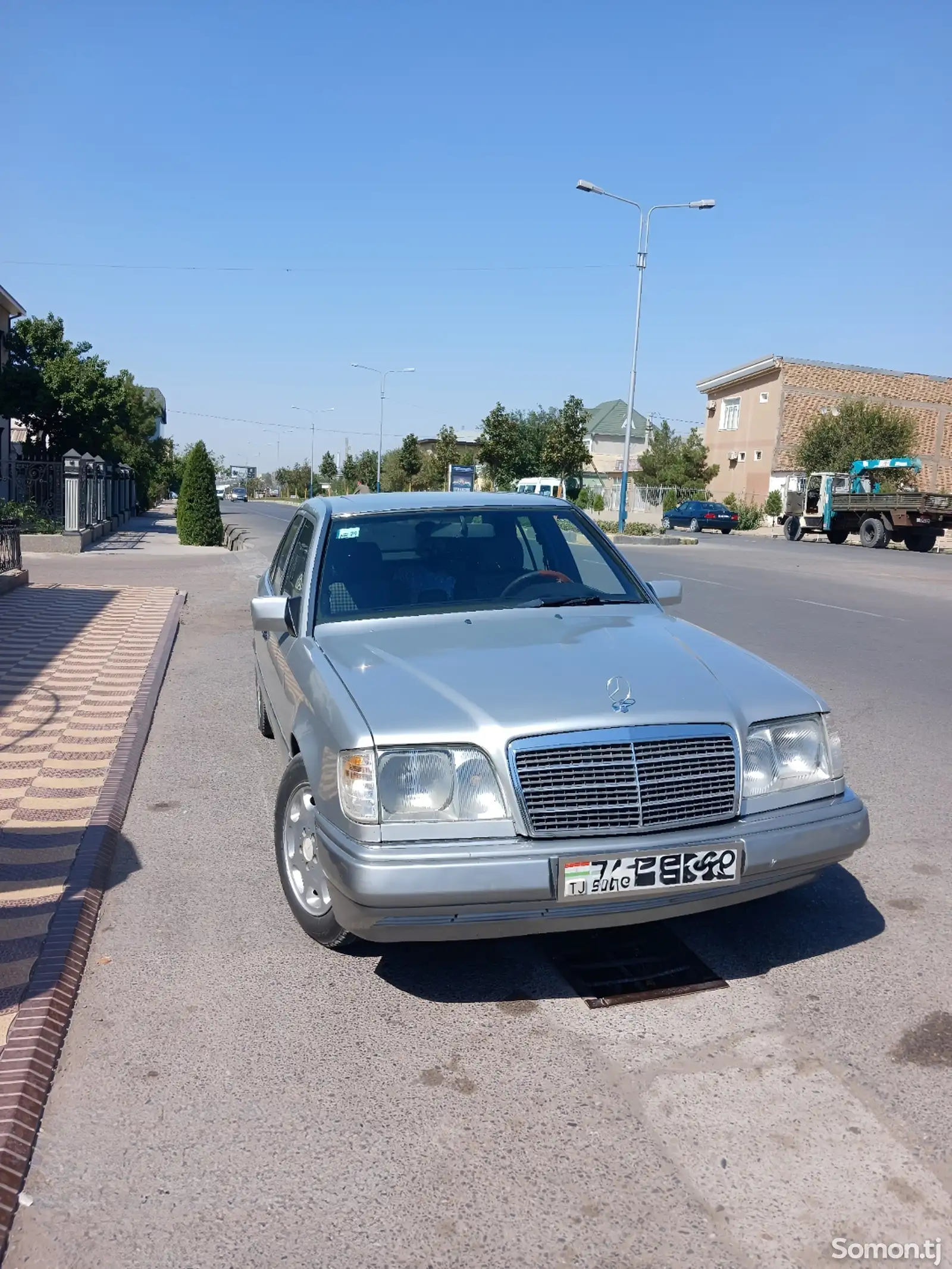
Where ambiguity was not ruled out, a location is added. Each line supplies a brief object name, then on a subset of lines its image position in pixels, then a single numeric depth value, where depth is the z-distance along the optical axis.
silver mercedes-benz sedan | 3.16
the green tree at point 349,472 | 91.38
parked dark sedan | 47.00
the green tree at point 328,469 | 110.06
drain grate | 3.54
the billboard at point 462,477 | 45.28
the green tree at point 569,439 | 52.56
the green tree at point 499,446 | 59.69
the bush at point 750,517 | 52.53
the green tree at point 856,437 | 50.59
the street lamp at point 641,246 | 31.94
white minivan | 40.23
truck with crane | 33.31
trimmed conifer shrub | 25.91
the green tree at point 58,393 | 32.06
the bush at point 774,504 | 54.31
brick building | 57.97
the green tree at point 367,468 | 89.38
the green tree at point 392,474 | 73.65
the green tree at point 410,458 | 70.88
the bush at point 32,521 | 22.69
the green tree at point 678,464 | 66.56
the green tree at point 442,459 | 66.88
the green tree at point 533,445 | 63.41
